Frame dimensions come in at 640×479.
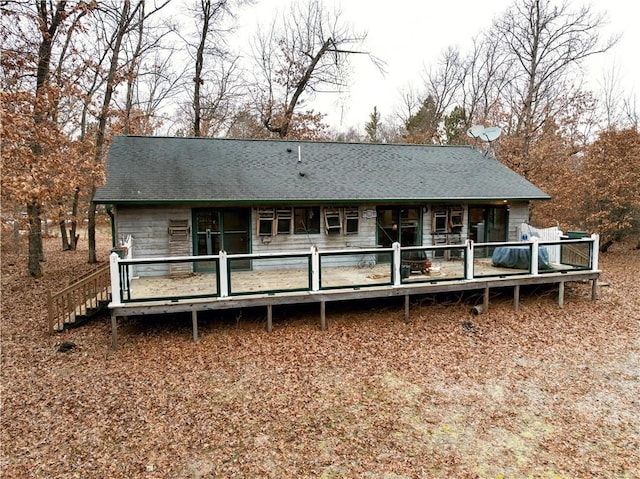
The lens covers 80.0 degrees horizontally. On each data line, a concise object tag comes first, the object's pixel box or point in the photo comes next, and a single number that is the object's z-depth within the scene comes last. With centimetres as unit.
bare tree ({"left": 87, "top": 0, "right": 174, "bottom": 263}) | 1428
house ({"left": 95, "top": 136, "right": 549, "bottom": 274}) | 966
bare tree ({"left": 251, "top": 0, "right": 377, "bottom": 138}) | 2100
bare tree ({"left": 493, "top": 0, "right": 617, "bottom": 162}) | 1848
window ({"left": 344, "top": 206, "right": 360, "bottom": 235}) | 1092
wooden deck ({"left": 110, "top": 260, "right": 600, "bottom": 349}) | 752
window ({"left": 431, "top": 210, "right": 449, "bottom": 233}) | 1162
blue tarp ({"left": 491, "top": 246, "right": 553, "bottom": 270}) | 973
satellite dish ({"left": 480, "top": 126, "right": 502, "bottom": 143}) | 1381
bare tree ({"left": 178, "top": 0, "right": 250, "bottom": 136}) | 1919
